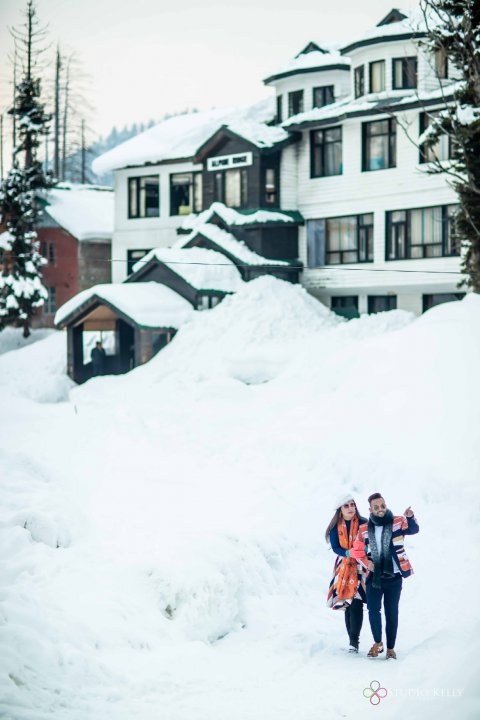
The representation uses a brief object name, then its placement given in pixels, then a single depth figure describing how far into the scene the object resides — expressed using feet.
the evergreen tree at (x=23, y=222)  134.10
